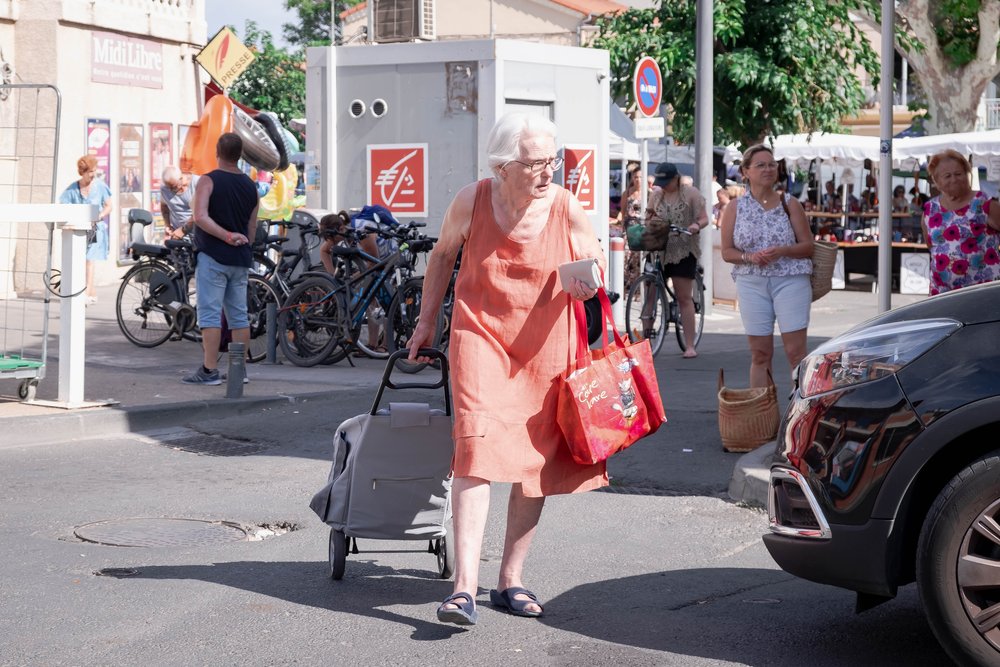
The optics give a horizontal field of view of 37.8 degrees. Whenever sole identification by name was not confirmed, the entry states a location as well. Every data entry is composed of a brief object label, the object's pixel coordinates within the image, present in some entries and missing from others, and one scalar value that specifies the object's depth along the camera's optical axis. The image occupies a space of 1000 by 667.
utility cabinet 14.62
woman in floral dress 8.39
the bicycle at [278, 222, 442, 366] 12.52
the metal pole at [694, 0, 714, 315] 17.86
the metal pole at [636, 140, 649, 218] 17.00
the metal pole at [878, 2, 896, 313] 9.27
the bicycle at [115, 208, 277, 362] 13.72
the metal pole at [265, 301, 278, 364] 12.66
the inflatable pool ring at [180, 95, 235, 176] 15.53
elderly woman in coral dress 5.01
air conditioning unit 15.76
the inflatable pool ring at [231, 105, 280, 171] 16.06
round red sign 16.95
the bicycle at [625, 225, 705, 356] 13.83
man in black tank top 10.91
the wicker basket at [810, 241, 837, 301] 8.64
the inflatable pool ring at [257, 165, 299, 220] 23.53
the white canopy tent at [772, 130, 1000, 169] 24.09
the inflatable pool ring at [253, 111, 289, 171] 16.84
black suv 4.21
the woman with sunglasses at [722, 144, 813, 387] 8.55
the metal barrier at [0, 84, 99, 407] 9.52
